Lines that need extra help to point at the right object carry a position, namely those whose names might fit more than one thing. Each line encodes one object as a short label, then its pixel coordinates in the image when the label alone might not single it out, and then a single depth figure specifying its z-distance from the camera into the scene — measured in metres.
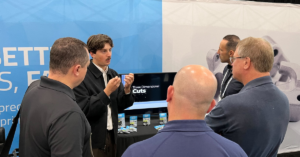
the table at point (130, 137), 2.56
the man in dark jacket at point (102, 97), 1.92
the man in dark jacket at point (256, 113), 1.23
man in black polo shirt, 1.02
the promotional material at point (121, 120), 2.77
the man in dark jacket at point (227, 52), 2.35
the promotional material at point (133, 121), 2.88
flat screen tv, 2.90
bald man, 0.71
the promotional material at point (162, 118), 2.96
